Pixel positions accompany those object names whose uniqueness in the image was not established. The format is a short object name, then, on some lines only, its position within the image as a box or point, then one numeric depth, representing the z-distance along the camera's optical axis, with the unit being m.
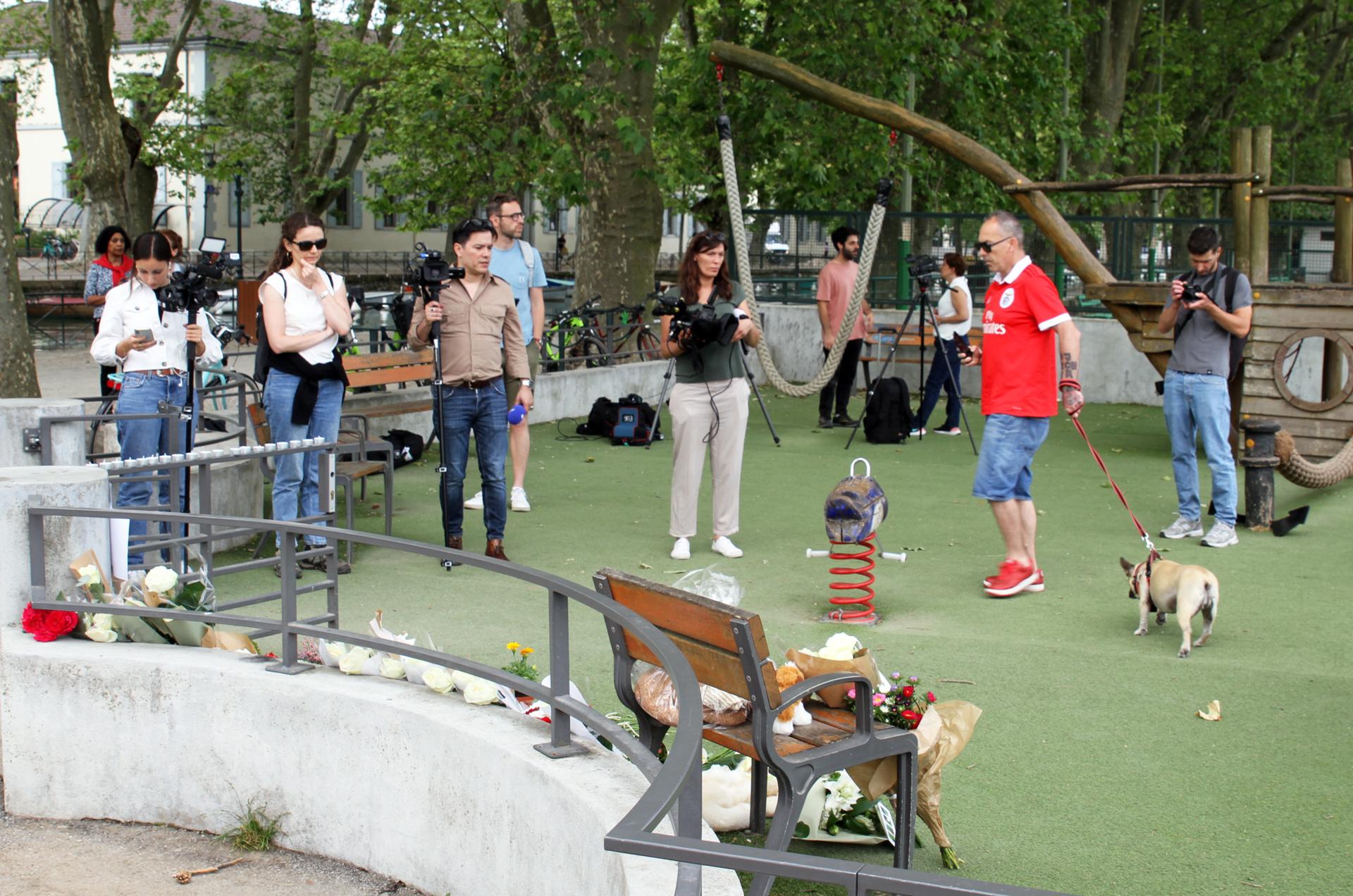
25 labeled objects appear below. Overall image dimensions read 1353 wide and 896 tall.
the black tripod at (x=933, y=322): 12.35
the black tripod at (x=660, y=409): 11.77
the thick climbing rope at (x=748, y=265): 10.65
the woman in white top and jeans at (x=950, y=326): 12.77
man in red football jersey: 7.07
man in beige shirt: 7.66
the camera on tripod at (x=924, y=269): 12.09
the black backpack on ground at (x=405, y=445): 10.79
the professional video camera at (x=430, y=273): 7.48
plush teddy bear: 3.86
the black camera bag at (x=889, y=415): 12.84
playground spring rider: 6.70
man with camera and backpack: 8.48
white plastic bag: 5.04
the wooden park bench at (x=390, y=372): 10.42
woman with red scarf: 9.96
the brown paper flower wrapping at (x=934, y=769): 3.93
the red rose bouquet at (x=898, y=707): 4.10
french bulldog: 6.22
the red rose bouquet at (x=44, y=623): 4.67
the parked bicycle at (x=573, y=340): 14.43
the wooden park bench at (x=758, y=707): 3.50
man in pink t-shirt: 13.52
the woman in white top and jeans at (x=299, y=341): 7.32
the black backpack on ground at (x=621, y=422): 12.61
